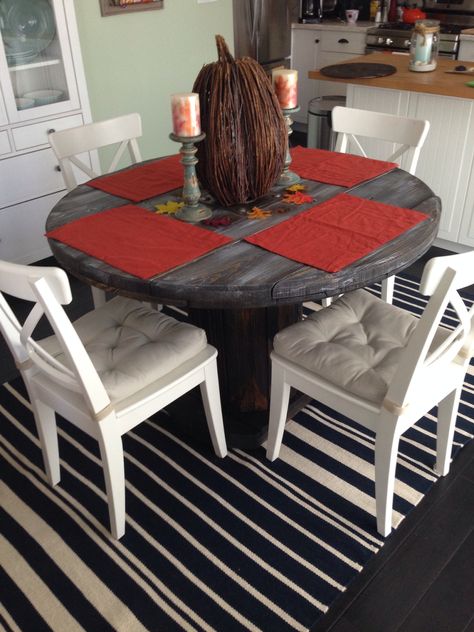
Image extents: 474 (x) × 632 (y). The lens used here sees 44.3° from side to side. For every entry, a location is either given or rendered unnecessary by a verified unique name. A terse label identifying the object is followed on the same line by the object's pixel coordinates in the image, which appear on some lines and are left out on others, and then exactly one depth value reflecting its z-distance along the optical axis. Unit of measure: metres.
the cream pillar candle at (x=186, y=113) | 1.45
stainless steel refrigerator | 4.43
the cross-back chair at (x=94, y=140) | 2.23
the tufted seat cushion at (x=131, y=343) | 1.53
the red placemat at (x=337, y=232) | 1.45
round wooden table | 1.36
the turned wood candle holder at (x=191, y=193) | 1.54
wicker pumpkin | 1.53
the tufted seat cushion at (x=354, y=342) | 1.51
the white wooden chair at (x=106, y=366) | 1.29
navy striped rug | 1.48
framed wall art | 3.10
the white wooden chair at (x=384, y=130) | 2.16
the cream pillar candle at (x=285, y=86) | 1.70
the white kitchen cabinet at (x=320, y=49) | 4.53
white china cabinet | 2.69
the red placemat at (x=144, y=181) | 1.88
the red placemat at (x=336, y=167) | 1.91
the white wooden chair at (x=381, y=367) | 1.36
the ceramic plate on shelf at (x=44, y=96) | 2.82
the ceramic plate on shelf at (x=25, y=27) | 2.64
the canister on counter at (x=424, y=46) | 2.95
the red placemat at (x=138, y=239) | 1.46
